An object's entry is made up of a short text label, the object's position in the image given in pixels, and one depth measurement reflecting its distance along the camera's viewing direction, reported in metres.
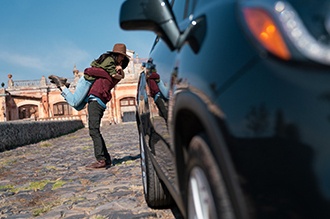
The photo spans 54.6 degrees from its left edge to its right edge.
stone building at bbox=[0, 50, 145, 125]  34.06
